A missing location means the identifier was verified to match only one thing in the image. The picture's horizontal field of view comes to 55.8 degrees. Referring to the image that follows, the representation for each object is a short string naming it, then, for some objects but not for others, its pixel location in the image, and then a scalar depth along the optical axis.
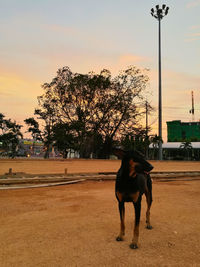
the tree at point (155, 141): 41.88
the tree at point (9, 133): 39.48
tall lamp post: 30.72
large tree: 32.47
